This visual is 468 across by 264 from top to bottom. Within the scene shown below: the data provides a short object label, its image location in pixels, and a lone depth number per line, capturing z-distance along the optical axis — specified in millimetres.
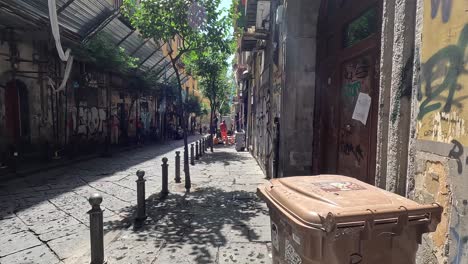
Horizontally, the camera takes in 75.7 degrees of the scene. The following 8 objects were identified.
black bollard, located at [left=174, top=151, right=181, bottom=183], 8268
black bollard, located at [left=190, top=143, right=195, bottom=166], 11781
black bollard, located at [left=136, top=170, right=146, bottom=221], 4991
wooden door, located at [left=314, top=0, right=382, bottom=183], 4031
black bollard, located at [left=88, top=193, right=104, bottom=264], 3242
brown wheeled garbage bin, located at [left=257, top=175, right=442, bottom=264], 1754
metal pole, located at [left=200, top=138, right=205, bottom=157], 15437
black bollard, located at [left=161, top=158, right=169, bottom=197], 6758
